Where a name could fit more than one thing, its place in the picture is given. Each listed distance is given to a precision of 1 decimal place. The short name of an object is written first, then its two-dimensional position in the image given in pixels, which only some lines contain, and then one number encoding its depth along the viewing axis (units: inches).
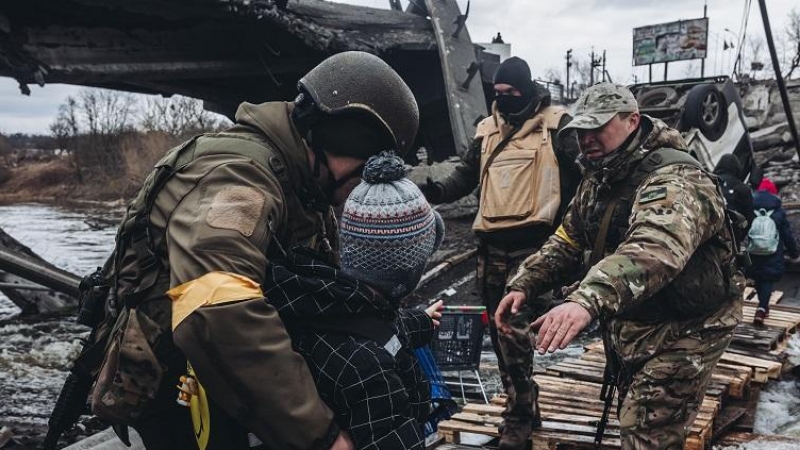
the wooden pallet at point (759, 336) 248.4
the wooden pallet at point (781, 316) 282.4
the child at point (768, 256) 296.0
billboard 1238.3
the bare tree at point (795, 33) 1330.1
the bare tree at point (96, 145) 1824.6
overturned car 347.0
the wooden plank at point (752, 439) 163.5
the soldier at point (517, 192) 161.5
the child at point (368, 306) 69.1
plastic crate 211.2
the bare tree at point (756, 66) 1151.6
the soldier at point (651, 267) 101.2
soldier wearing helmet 64.2
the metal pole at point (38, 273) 269.0
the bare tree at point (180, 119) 1678.2
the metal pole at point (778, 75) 232.1
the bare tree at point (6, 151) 2564.0
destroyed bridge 252.7
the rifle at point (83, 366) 82.4
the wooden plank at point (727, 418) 176.6
